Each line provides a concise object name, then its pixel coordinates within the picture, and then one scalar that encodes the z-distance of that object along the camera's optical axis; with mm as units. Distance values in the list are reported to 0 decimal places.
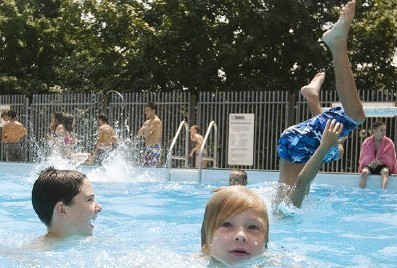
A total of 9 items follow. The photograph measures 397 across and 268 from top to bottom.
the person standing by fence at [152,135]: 15328
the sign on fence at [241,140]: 16219
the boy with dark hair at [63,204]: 4340
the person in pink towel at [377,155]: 12037
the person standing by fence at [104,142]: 15764
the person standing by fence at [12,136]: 17781
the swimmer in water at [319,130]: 6051
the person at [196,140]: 16188
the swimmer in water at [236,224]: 3182
